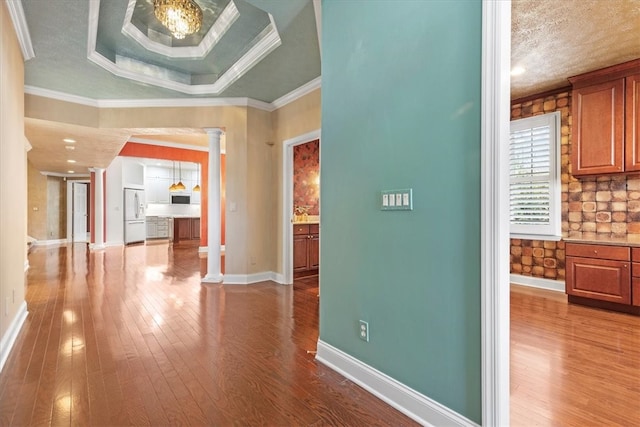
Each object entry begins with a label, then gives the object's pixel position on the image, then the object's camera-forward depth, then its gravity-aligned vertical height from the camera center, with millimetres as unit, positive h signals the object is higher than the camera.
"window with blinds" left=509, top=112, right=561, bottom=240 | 4359 +487
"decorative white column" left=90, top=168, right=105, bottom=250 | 9375 +53
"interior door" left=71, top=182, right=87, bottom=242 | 11633 -8
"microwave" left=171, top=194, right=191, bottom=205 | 12516 +509
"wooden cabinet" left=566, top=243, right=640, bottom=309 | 3393 -731
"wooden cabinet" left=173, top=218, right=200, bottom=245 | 10344 -659
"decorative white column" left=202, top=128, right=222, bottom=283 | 5062 +42
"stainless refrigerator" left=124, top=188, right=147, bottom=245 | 10531 -154
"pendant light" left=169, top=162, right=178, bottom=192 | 12392 +1370
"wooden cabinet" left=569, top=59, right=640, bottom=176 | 3514 +1074
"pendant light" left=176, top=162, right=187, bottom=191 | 10274 +816
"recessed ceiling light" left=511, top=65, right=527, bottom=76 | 3705 +1702
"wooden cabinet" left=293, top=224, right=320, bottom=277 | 5145 -639
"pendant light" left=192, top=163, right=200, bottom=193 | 12637 +1553
